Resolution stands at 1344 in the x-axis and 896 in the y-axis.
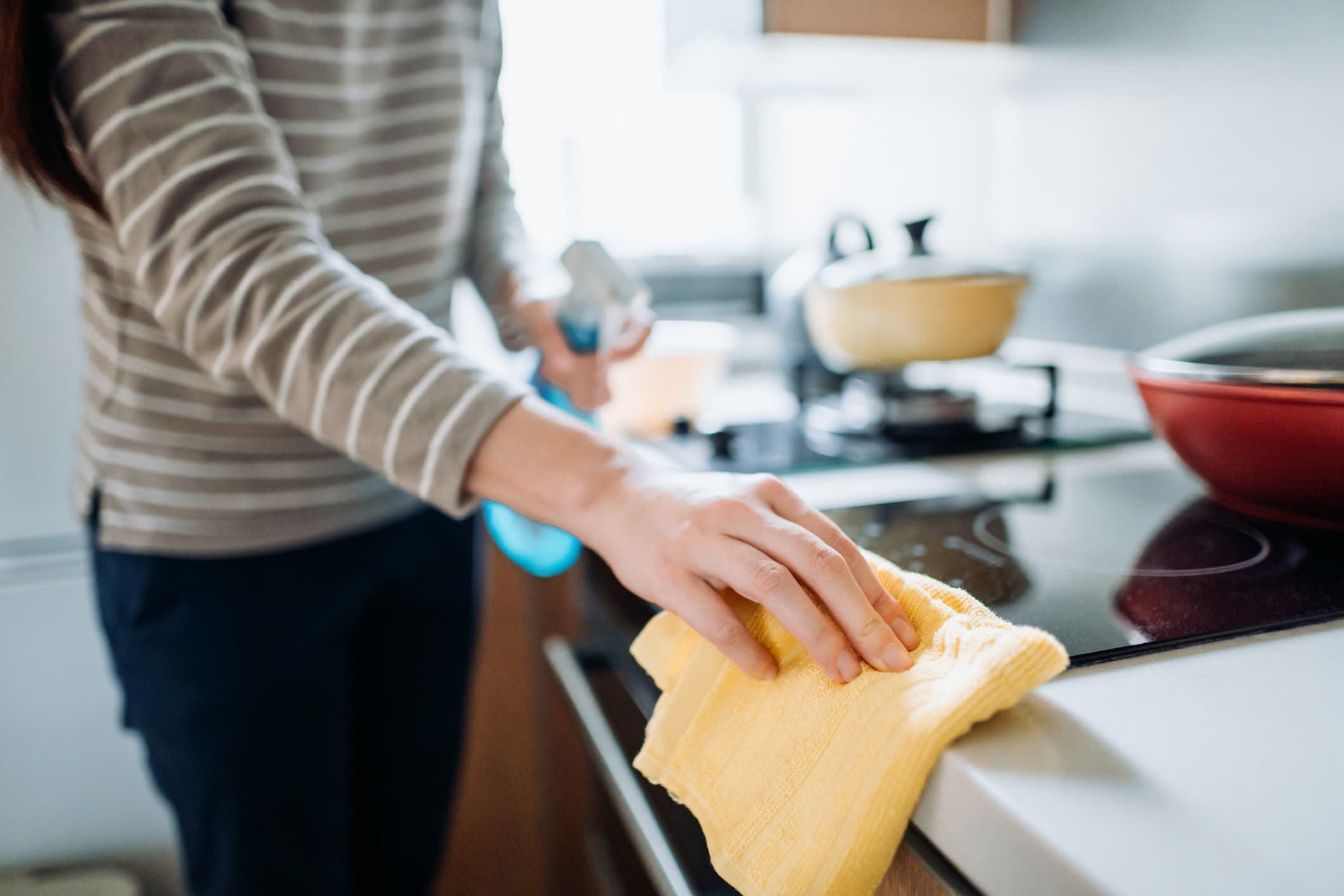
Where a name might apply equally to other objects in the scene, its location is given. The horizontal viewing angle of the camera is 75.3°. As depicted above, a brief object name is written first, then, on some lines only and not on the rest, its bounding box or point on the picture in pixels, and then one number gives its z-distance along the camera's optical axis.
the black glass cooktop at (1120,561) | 0.43
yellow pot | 0.79
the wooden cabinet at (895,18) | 1.00
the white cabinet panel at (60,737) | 0.99
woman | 0.41
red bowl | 0.52
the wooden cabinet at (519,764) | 1.15
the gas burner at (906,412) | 0.89
